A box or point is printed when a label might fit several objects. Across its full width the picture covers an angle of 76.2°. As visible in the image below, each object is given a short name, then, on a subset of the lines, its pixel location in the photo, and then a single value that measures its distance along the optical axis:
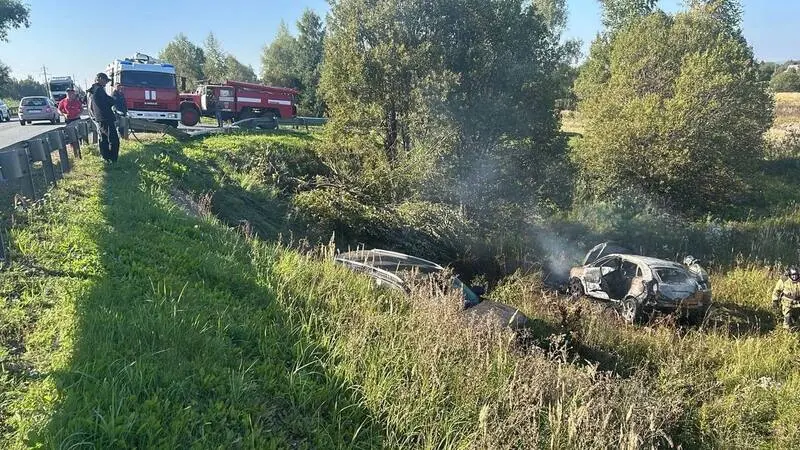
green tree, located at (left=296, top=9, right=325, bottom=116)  43.13
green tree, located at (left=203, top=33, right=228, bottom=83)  57.42
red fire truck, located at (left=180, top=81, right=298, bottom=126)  24.62
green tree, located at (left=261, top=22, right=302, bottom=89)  48.32
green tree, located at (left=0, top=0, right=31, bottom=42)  34.94
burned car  10.62
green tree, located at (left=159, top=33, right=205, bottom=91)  58.56
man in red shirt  17.11
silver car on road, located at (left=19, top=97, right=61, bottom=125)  25.50
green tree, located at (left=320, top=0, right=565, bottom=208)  15.67
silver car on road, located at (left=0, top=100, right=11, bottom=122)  29.64
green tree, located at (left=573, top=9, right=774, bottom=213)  17.06
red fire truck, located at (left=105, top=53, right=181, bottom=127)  20.59
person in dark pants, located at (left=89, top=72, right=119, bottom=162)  9.95
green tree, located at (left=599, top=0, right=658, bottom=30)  32.75
